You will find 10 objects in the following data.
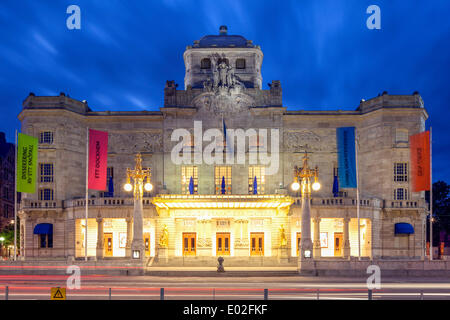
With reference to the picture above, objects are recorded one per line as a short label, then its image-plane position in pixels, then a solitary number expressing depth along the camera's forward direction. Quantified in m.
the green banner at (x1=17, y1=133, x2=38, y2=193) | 49.94
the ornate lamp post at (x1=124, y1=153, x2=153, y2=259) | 40.81
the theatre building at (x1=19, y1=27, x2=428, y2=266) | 54.44
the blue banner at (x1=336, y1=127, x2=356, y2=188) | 52.19
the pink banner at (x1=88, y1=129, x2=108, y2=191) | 48.66
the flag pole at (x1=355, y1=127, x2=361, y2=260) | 48.47
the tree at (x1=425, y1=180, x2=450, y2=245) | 86.25
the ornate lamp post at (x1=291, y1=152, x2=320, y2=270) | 38.66
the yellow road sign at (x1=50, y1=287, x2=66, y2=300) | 15.00
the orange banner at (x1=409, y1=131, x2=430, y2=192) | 50.02
